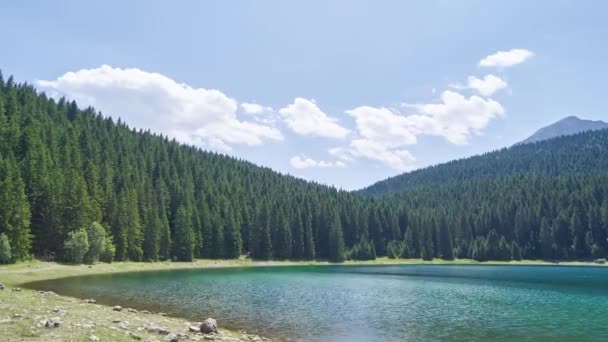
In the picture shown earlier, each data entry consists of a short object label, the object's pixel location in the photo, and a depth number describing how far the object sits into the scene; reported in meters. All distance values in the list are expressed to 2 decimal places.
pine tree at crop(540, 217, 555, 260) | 167.88
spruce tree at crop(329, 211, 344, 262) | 151.12
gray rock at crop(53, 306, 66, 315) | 27.75
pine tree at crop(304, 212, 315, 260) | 149.62
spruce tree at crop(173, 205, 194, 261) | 118.88
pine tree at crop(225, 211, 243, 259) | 135.38
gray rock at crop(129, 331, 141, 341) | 23.00
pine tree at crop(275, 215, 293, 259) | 145.88
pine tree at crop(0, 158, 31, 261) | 71.62
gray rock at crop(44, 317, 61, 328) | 22.21
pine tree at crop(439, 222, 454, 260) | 170.75
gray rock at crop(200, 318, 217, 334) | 28.02
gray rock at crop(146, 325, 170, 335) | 25.53
